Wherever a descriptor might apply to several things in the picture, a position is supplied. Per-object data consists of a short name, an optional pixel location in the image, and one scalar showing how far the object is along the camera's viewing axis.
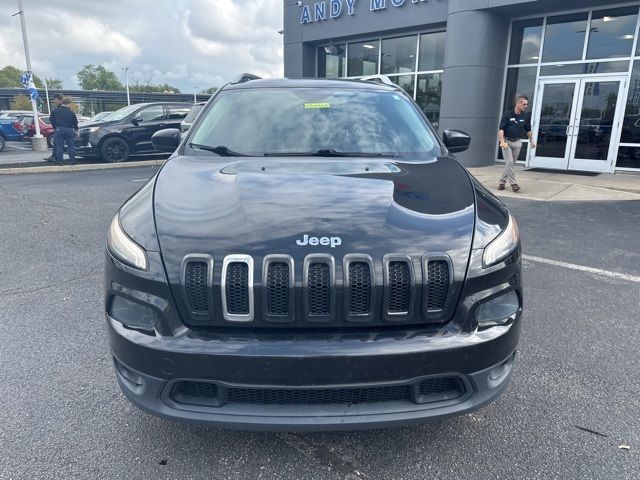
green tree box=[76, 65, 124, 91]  108.62
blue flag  17.45
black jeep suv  1.87
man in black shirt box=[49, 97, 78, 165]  12.55
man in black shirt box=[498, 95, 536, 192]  9.59
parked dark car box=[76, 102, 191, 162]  13.77
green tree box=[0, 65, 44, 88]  96.61
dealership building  12.37
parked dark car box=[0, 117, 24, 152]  20.70
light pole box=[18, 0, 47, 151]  17.20
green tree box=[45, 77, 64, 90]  95.18
